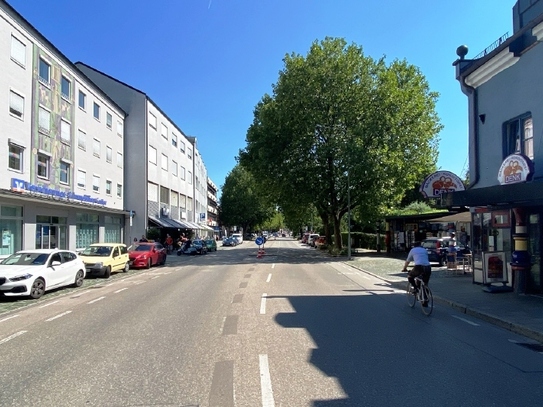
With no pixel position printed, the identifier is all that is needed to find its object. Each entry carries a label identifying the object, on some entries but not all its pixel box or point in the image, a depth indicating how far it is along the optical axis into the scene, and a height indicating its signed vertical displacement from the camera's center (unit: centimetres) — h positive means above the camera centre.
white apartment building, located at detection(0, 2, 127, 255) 2223 +424
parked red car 2578 -193
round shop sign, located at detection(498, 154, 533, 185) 1145 +139
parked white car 1321 -158
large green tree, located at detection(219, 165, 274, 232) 9169 +402
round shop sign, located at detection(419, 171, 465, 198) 1494 +126
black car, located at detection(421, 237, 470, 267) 2472 -143
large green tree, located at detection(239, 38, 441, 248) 3444 +704
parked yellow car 1994 -170
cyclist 1072 -96
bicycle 1030 -165
